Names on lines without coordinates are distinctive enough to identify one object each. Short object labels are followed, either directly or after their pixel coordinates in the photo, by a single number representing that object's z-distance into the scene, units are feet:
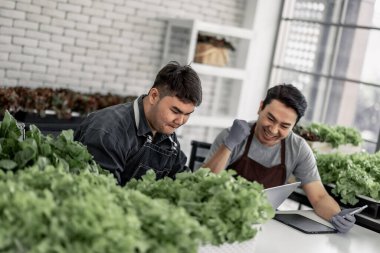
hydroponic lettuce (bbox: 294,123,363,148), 18.26
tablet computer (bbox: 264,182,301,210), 9.64
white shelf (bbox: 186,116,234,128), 23.93
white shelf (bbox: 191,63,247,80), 23.25
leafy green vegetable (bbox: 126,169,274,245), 6.36
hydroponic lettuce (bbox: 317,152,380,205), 12.03
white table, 9.44
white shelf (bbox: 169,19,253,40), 22.72
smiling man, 12.73
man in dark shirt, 9.97
